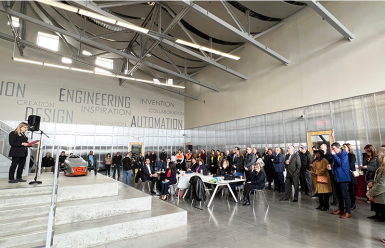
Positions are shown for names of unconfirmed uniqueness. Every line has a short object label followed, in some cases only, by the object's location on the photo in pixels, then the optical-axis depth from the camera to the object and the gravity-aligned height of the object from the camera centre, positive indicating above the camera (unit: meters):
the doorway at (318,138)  7.44 +0.36
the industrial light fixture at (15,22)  8.41 +5.54
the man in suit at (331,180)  4.85 -0.79
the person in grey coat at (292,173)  5.79 -0.75
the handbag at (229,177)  5.83 -0.86
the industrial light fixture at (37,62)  9.38 +4.31
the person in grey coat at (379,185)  3.22 -0.63
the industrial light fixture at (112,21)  5.44 +4.03
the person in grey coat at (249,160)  6.85 -0.42
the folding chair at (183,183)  6.02 -1.06
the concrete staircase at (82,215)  2.87 -1.16
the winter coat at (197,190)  5.44 -1.16
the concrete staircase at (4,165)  5.61 -0.45
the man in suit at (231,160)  9.98 -0.63
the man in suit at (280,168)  6.98 -0.73
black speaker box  4.75 +0.66
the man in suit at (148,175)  6.78 -0.91
